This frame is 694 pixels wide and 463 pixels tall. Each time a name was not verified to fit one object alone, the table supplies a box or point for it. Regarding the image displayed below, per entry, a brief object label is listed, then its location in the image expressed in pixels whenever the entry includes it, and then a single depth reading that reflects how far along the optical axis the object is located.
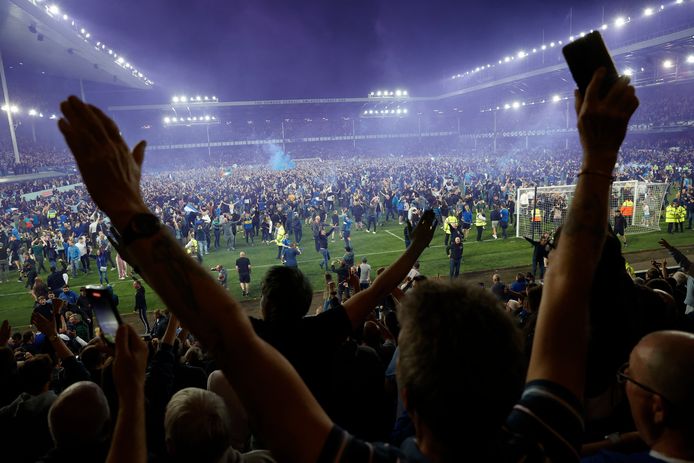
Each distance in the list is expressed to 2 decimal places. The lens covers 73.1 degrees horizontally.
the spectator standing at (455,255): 15.21
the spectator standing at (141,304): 12.85
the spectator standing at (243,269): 14.92
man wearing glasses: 1.40
